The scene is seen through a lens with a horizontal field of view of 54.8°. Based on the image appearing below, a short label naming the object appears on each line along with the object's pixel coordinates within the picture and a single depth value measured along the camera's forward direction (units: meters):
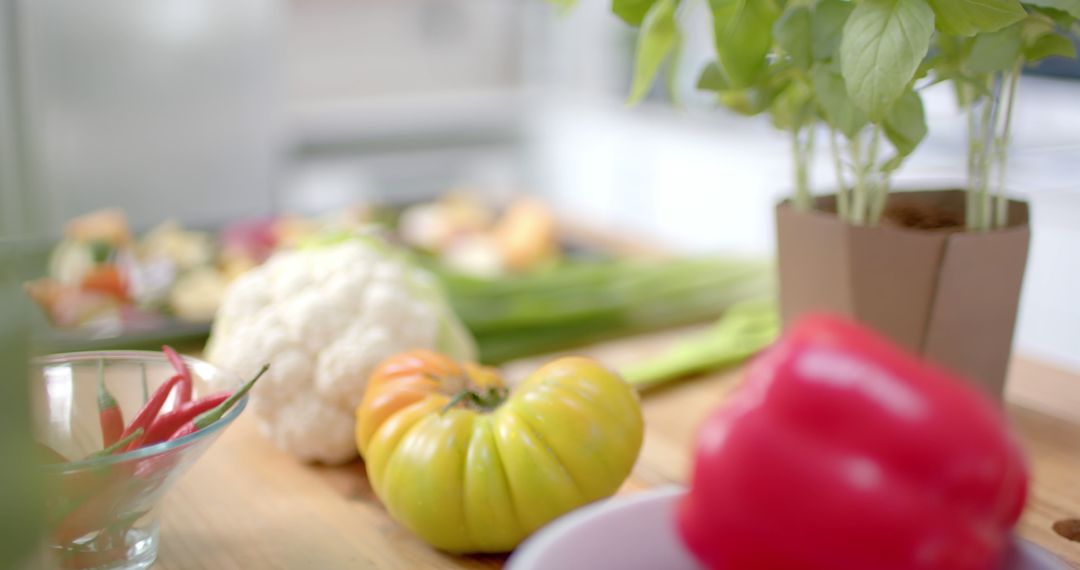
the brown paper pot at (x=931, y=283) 0.81
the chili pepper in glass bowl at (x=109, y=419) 0.70
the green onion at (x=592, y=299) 1.23
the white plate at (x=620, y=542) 0.50
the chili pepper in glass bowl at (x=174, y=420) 0.69
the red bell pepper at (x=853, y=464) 0.42
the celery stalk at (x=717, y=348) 1.09
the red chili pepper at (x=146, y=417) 0.69
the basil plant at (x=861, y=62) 0.64
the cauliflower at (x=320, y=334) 0.89
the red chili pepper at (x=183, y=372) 0.73
